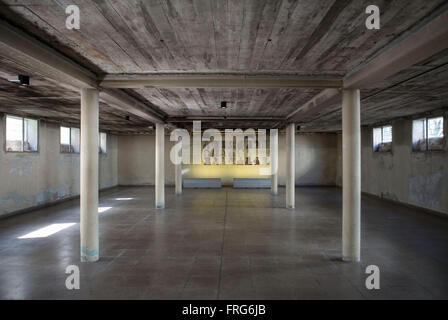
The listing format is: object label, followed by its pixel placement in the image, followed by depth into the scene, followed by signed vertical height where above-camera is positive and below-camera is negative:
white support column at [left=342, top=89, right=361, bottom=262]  5.73 -0.34
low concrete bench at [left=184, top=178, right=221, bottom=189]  18.92 -1.60
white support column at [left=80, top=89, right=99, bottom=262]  5.66 -0.22
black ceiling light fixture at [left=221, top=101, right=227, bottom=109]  8.08 +1.61
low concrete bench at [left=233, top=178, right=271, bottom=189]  18.69 -1.60
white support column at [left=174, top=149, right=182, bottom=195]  15.78 -1.15
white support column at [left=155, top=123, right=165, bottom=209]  11.49 -0.22
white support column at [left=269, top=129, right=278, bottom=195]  14.67 +0.08
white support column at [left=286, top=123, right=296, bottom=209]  11.54 -0.29
